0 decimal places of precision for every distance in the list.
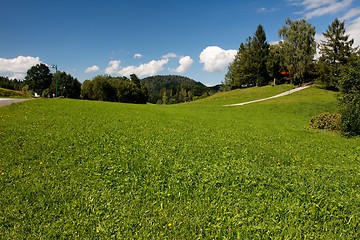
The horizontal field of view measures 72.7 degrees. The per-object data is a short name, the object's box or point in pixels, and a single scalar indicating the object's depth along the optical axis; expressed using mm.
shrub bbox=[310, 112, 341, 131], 21691
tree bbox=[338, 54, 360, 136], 18564
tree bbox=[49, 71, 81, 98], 80000
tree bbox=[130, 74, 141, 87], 106956
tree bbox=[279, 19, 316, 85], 56969
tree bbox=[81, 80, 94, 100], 77562
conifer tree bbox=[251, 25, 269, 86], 70125
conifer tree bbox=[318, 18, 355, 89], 49625
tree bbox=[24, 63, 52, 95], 84062
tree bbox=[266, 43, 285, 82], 66888
